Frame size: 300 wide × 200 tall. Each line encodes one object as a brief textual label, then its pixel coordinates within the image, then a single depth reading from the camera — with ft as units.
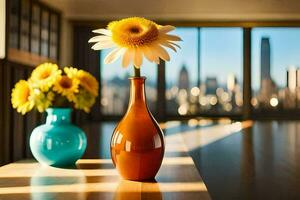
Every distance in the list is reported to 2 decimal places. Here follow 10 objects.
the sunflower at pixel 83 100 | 4.49
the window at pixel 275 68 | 25.95
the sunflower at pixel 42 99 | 4.42
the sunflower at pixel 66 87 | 4.42
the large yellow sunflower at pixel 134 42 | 3.73
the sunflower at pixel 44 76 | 4.37
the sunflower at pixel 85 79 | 4.52
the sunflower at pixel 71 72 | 4.52
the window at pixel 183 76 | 25.86
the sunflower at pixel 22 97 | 4.42
